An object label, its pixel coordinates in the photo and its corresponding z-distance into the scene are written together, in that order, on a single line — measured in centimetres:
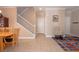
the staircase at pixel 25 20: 235
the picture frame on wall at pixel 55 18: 404
